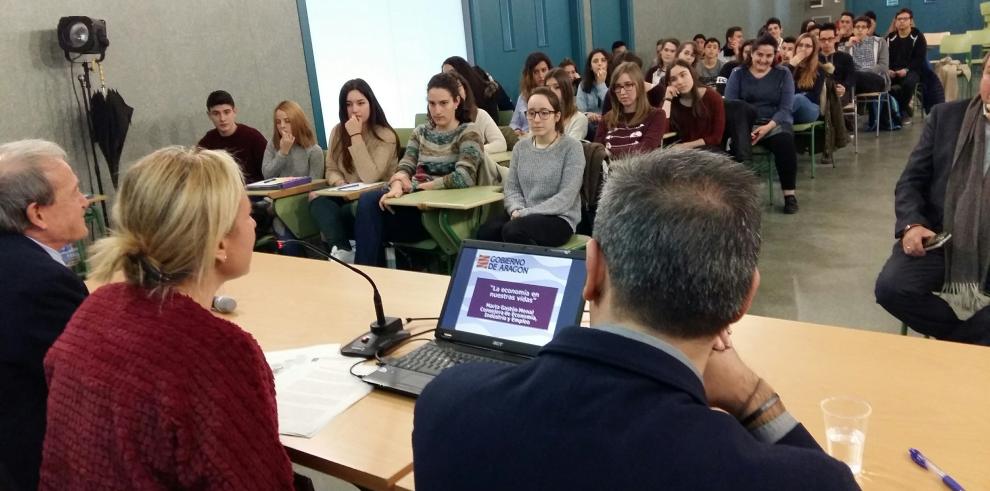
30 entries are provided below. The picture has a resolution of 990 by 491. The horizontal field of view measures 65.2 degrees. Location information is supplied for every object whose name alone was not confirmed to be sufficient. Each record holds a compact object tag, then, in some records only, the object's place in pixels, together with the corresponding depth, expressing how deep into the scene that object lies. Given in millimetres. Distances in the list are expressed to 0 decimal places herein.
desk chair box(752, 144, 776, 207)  5742
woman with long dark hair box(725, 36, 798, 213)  5527
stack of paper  1538
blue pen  1105
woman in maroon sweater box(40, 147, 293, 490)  1208
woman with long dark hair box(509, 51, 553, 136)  6836
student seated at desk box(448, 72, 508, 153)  4539
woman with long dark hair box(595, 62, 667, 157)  4543
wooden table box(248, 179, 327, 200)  4301
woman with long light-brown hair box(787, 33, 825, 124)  6117
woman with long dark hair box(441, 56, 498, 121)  6602
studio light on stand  5000
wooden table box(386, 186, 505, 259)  3682
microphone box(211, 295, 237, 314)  2250
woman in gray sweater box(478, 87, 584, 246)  3521
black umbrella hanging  5168
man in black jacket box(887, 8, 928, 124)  8711
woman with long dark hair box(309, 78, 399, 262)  4414
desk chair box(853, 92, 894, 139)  8188
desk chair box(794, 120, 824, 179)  6090
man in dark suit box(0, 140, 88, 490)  1638
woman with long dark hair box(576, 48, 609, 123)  7023
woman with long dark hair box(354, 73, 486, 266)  4090
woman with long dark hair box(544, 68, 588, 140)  4672
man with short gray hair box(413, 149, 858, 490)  726
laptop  1655
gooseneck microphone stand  1824
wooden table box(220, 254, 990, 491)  1203
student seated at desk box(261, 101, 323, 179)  4945
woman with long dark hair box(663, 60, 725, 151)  5152
